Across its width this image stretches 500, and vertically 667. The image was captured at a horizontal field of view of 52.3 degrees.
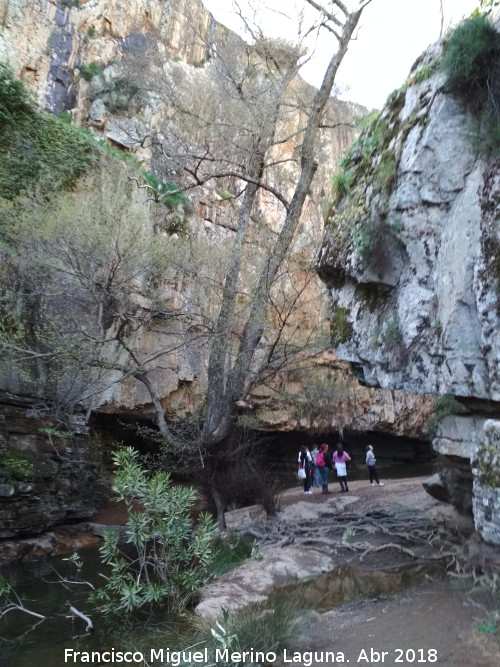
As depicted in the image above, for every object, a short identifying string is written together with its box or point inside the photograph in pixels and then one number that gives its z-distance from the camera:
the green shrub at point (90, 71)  19.42
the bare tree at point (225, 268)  11.19
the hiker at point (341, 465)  14.30
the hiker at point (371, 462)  14.61
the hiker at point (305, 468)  14.96
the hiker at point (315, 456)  16.24
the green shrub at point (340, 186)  8.73
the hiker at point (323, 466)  14.87
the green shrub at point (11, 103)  14.20
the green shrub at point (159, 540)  6.55
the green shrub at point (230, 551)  8.64
